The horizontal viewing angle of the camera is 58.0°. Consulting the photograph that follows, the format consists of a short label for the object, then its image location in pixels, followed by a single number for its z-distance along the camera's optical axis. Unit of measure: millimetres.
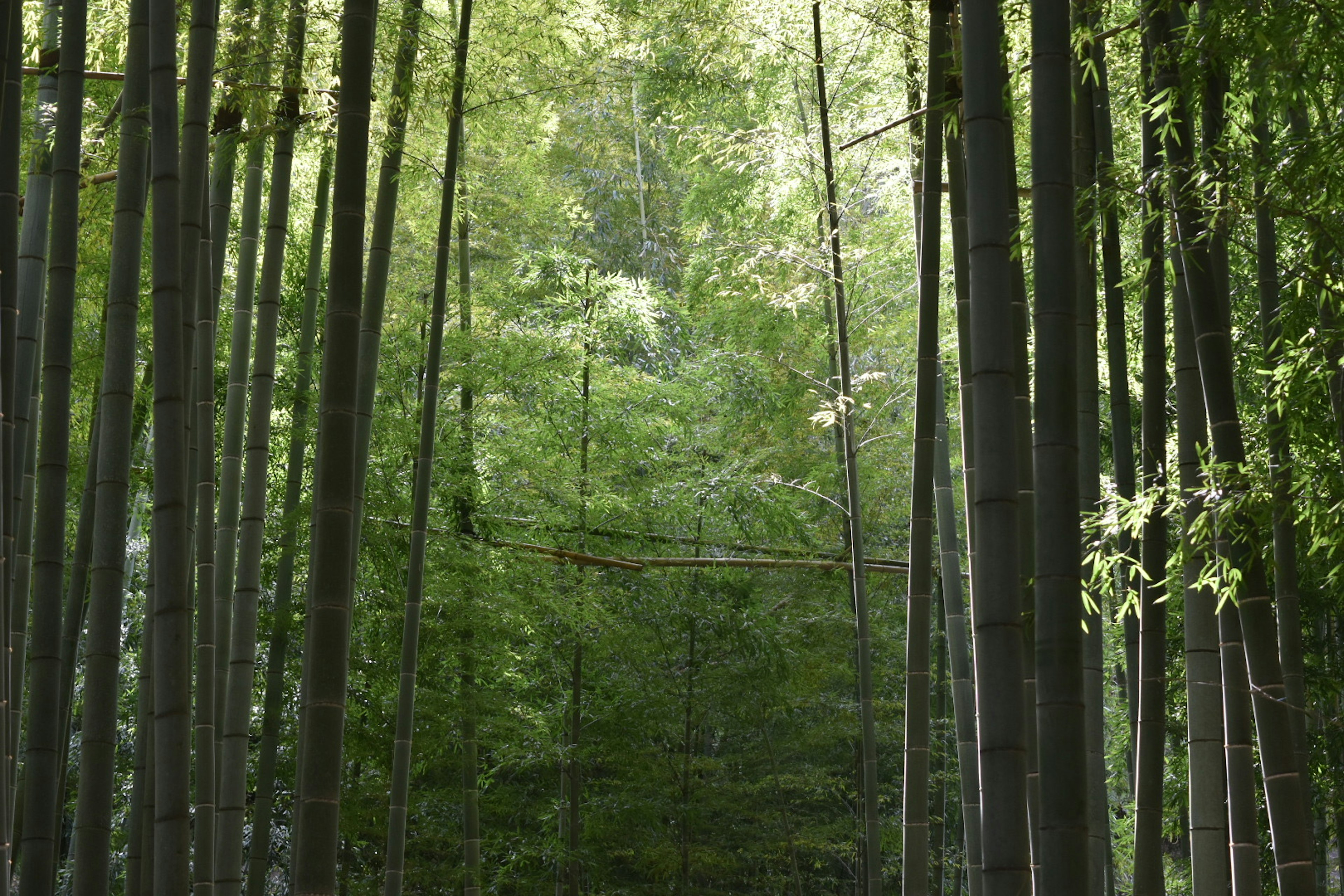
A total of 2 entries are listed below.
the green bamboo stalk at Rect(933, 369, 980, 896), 4719
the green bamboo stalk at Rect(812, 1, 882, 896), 5953
